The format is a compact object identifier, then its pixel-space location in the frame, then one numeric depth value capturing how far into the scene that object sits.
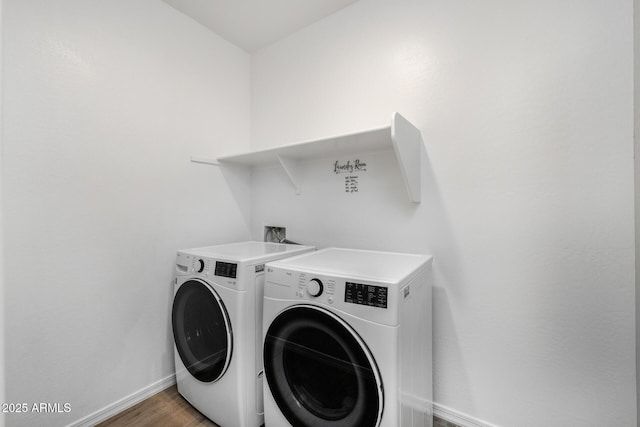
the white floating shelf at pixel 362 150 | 1.50
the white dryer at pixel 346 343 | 1.08
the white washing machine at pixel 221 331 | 1.49
